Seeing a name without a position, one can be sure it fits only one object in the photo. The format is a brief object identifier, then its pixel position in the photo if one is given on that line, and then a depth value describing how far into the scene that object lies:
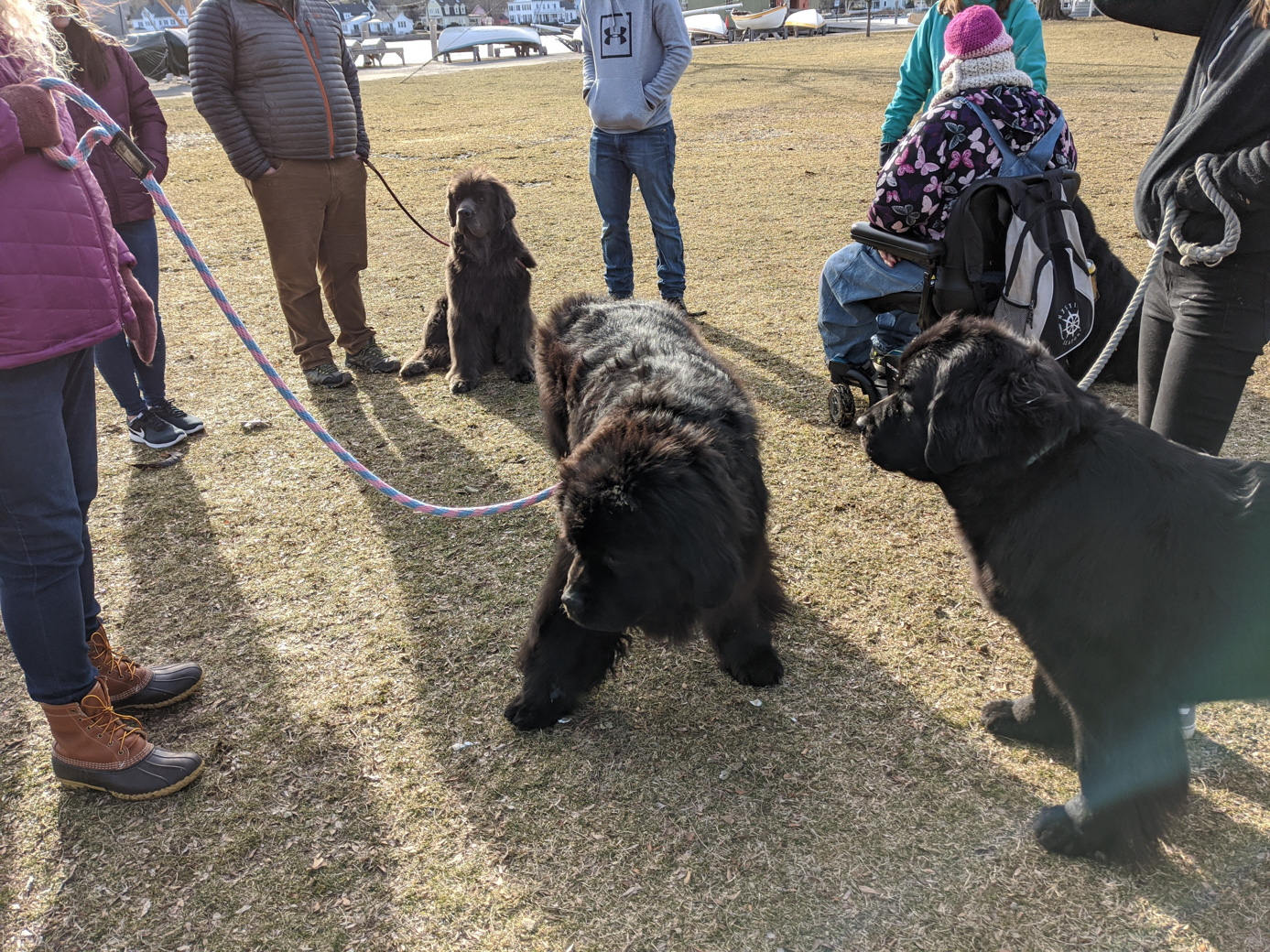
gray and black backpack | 3.32
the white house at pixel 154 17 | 52.41
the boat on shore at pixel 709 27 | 44.56
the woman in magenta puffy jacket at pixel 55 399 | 1.89
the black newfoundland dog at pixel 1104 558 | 1.82
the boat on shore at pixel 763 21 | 46.12
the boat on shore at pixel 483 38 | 44.12
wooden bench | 39.88
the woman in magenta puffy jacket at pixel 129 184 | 3.81
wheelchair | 3.35
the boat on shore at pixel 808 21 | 45.47
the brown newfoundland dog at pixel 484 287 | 5.25
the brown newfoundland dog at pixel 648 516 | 2.07
